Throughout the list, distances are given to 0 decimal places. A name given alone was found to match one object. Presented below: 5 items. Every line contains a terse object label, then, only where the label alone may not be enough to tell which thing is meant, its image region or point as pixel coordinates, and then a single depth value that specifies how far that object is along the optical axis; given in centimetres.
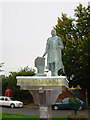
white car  1936
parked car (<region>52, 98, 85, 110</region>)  1774
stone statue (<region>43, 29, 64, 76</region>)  803
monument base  699
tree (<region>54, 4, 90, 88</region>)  1944
